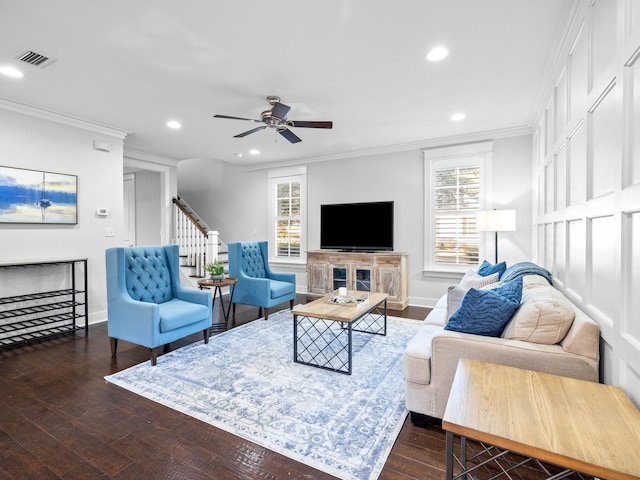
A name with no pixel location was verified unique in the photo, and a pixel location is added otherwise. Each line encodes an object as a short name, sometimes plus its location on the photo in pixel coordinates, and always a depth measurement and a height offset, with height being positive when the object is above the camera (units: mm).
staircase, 6082 -98
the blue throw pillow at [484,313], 1917 -448
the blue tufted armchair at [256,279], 4391 -604
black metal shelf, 3609 -840
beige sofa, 1629 -609
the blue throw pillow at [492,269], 3391 -338
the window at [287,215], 6484 +486
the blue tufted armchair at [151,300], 2938 -639
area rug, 1828 -1170
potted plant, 4082 -418
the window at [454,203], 4859 +552
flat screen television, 5523 +210
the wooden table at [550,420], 939 -630
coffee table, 2863 -1119
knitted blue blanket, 2789 -295
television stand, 5093 -587
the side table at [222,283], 3979 -565
